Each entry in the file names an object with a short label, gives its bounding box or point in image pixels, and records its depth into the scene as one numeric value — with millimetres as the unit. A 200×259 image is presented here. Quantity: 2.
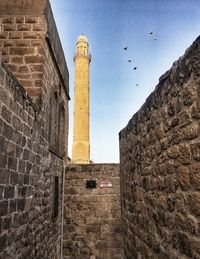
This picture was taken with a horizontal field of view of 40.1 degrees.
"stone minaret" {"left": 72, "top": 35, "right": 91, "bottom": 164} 23656
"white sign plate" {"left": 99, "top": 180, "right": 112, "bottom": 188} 8156
